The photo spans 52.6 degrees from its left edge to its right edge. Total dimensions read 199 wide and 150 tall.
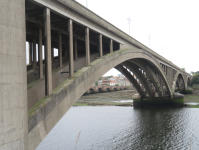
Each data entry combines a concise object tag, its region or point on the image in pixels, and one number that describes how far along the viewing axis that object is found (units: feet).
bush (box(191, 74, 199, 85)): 349.78
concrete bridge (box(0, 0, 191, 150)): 20.11
